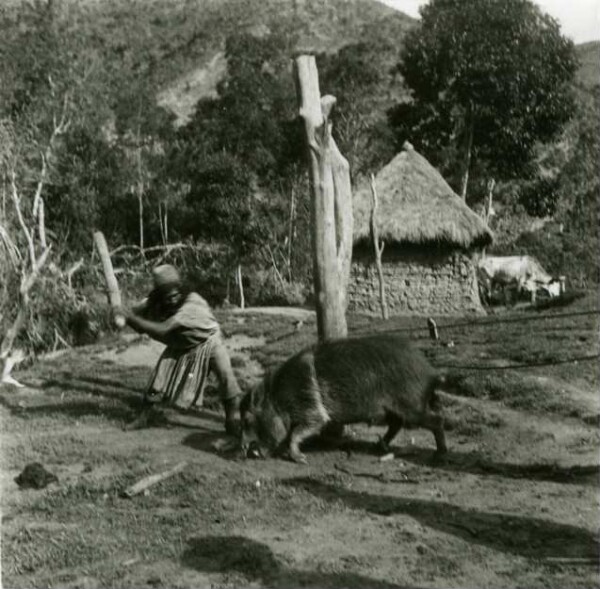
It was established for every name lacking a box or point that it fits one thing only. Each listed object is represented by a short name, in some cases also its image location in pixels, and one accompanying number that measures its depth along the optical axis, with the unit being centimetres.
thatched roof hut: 2114
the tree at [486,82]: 2695
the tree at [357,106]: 3291
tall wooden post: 865
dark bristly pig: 732
